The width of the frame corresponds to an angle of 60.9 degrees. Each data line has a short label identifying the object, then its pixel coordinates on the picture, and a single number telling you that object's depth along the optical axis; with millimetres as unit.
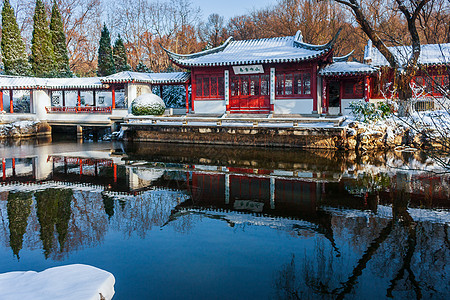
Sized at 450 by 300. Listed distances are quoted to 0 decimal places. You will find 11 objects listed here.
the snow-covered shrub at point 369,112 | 15570
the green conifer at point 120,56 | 34441
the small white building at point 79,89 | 22438
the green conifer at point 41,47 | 30797
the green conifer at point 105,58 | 33656
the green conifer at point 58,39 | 33500
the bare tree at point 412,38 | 14849
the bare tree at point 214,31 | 41975
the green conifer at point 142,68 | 29847
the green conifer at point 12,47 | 29766
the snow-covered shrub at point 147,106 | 19594
